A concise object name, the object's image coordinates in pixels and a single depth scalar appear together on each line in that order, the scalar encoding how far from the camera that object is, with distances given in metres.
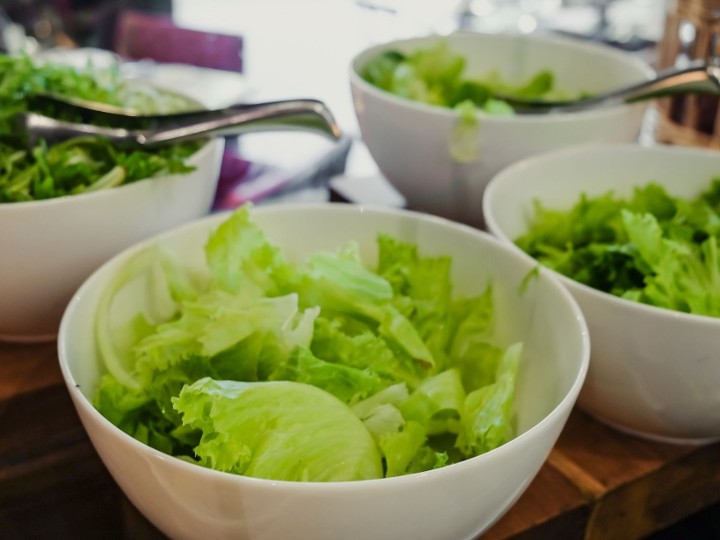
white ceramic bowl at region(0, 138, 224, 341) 0.60
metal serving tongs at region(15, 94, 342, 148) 0.71
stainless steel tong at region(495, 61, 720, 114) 0.82
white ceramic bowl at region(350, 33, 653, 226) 0.78
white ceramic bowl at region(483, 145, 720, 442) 0.53
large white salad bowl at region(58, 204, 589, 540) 0.39
